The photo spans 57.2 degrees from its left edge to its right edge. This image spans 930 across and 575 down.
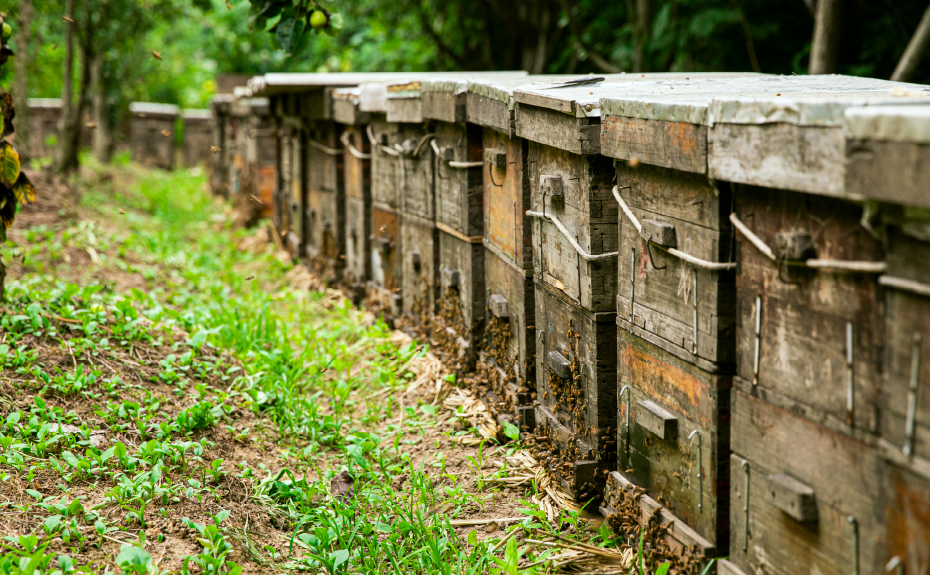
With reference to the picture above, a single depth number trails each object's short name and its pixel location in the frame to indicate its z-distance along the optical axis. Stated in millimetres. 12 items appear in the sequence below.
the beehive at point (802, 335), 2291
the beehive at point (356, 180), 7461
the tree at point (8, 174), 4875
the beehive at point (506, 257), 4555
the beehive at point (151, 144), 20562
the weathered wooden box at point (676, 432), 2934
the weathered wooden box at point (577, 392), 3748
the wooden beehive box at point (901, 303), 2027
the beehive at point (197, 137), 20688
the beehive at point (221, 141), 15820
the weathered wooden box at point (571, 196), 3631
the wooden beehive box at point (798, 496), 2328
